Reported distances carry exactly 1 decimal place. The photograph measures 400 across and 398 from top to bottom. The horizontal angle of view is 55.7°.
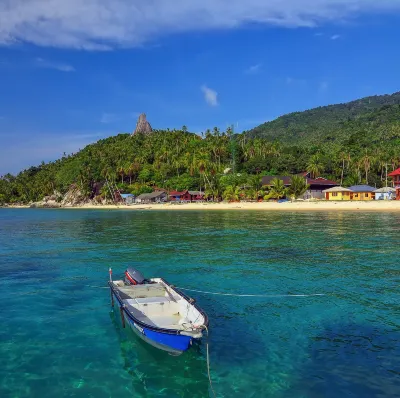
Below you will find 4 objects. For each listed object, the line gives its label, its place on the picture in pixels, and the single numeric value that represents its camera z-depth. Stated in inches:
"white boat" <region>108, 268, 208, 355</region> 399.5
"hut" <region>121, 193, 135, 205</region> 5260.8
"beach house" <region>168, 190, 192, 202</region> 4940.7
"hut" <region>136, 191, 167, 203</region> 5015.8
